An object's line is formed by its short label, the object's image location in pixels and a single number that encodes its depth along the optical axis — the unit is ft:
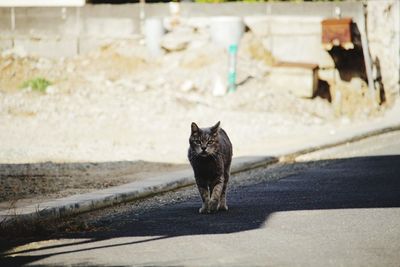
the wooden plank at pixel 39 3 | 102.01
